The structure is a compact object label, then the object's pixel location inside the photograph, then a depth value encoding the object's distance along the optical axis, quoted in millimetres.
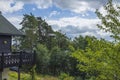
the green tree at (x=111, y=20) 6605
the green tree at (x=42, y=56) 31365
